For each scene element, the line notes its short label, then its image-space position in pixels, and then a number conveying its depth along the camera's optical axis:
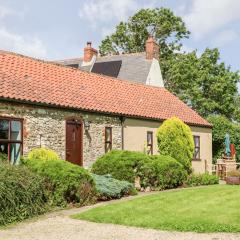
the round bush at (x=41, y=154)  12.54
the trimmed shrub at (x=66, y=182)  10.14
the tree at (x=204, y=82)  31.72
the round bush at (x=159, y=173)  13.51
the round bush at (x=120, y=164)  13.32
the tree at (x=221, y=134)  24.55
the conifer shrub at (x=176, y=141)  16.32
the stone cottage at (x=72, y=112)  13.27
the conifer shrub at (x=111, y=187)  11.27
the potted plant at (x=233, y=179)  15.31
